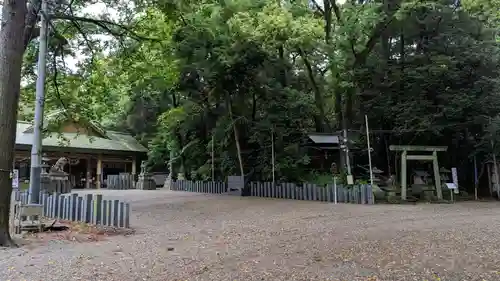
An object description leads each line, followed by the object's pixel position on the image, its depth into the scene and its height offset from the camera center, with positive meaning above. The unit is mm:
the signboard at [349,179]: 13208 -92
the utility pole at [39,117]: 8789 +1372
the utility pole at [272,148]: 16075 +1186
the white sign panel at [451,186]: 13952 -368
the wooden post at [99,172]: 23719 +358
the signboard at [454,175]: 14403 +0
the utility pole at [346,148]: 14538 +1051
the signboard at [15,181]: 7652 -47
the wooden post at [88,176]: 23719 +124
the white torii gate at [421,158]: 13508 +621
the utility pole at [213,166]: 19586 +529
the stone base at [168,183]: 22677 -320
